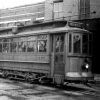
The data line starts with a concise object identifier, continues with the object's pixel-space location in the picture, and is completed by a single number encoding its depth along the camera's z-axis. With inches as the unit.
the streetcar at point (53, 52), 545.0
